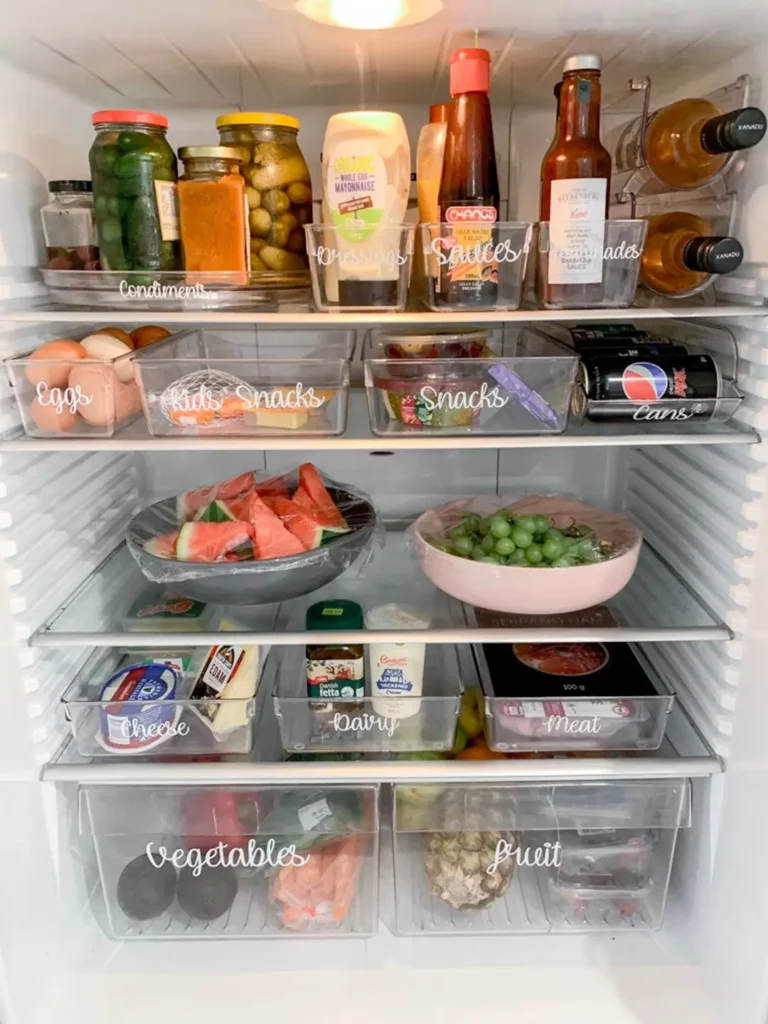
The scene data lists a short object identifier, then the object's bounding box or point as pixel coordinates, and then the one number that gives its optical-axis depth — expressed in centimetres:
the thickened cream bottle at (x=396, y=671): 120
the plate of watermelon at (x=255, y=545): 118
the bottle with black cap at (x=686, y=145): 98
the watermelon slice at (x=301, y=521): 121
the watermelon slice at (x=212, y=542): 119
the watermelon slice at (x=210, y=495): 131
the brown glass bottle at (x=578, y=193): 98
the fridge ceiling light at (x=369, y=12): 85
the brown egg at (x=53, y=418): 105
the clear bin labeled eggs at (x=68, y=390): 104
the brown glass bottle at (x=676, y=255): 98
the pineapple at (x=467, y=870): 124
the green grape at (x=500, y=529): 116
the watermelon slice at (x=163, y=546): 120
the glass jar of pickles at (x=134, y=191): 103
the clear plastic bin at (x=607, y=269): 99
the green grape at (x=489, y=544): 117
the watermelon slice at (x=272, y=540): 119
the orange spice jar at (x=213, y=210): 102
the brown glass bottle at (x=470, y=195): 99
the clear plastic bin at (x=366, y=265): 100
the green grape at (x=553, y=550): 114
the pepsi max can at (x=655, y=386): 105
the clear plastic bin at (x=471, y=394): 107
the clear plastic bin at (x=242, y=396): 107
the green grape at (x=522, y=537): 115
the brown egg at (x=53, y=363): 104
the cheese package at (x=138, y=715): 117
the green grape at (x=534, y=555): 114
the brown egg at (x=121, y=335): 117
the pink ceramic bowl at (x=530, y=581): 113
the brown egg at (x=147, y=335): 122
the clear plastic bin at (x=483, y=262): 100
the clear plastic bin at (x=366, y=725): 119
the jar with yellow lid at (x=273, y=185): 107
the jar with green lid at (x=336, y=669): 121
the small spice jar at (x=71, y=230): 109
